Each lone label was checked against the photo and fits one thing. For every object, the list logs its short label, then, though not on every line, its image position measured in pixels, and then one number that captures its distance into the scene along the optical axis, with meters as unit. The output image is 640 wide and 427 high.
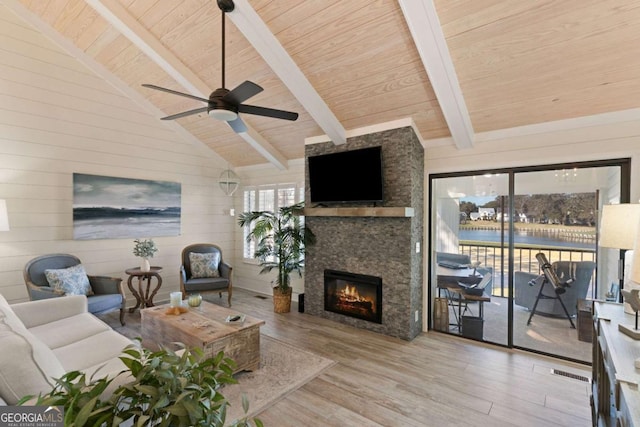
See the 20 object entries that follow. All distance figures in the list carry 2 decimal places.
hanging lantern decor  6.10
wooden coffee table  2.82
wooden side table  4.62
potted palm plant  4.84
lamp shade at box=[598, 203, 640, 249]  2.24
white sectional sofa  1.37
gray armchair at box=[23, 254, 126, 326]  3.72
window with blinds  5.78
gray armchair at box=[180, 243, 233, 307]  5.03
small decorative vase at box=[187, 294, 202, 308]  3.58
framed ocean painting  4.59
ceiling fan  2.53
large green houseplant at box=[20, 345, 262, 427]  0.79
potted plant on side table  4.74
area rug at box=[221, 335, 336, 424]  2.61
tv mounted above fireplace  3.94
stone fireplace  3.89
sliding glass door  3.28
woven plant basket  4.95
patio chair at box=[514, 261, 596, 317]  3.37
